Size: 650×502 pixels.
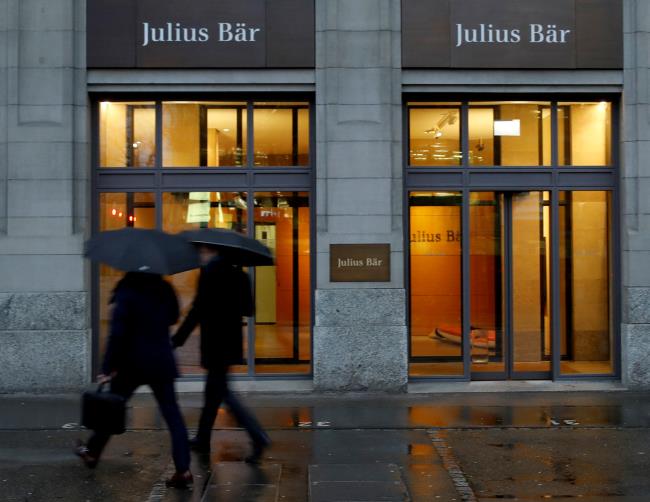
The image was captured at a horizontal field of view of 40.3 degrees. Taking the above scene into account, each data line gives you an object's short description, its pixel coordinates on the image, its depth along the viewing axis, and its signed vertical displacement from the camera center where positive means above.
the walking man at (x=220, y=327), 7.82 -0.57
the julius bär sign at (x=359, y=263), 11.59 +0.00
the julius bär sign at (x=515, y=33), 11.79 +3.07
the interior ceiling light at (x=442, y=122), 12.18 +1.93
